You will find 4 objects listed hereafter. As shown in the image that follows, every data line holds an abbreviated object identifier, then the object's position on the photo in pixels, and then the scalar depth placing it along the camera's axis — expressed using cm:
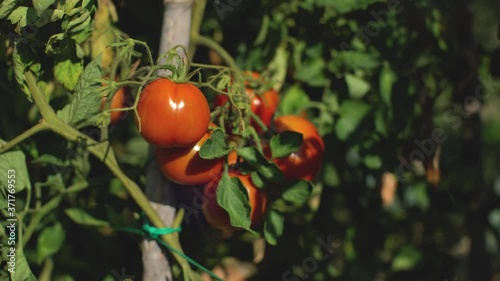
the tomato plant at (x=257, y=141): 110
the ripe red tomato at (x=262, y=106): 130
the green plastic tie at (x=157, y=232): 117
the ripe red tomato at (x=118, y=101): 119
